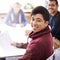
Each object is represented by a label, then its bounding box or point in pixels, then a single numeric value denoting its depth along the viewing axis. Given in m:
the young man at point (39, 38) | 1.51
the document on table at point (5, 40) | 2.11
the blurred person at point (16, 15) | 3.31
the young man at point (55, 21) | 2.50
